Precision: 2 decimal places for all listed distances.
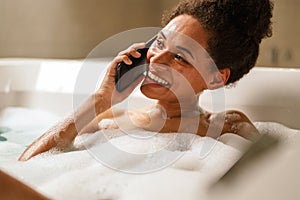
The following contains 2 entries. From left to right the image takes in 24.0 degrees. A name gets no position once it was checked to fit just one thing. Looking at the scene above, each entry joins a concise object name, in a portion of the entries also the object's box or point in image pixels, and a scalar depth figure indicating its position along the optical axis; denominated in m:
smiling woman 1.48
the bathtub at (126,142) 1.13
